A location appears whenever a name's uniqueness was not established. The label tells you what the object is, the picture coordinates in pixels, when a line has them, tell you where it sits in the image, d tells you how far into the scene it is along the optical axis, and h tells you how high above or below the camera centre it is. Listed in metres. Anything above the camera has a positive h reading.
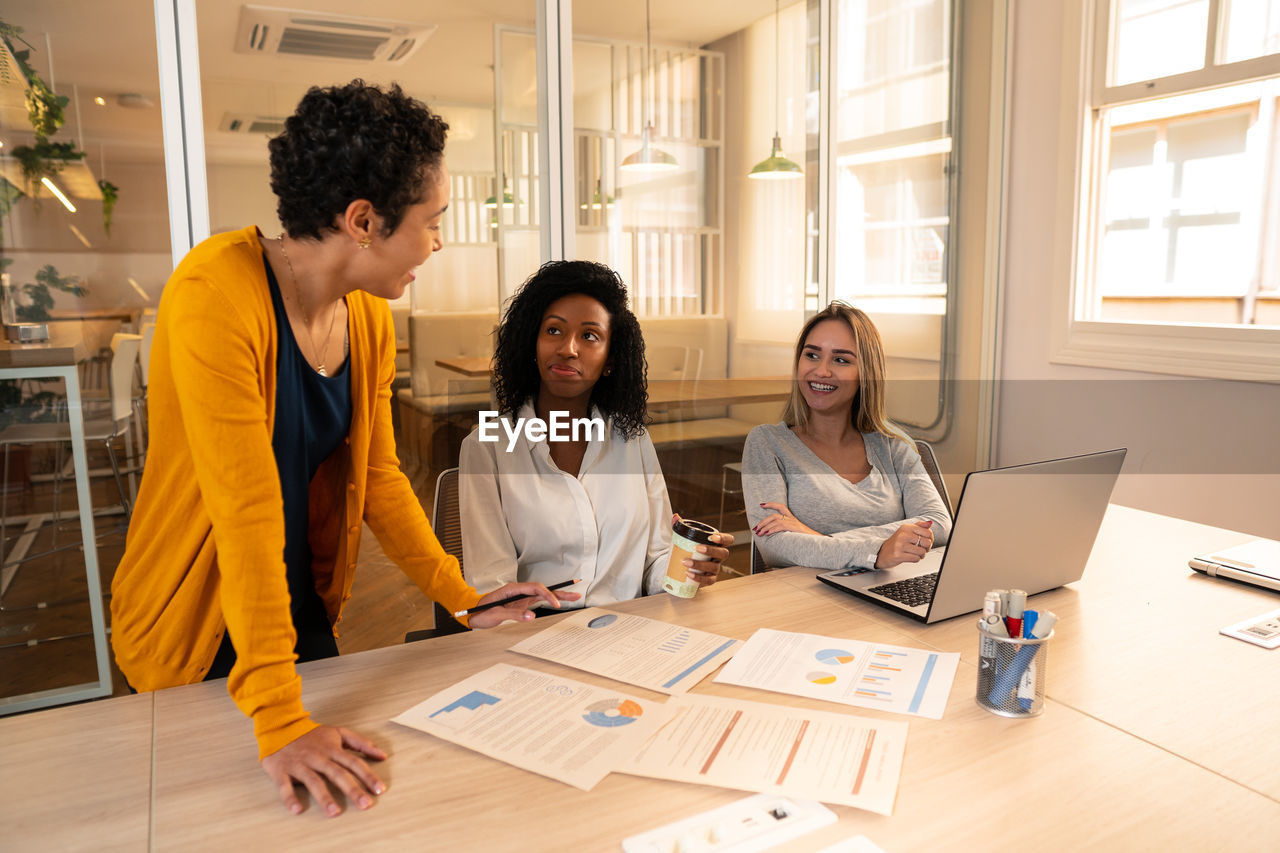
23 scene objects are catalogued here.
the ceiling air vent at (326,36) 2.09 +0.72
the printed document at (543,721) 0.95 -0.49
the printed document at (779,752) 0.90 -0.50
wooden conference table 0.83 -0.50
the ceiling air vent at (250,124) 2.07 +0.48
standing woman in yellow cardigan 0.95 -0.15
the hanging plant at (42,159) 1.92 +0.37
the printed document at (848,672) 1.11 -0.49
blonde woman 1.92 -0.33
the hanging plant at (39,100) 1.86 +0.49
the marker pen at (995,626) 1.06 -0.39
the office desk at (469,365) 2.48 -0.14
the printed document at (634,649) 1.17 -0.49
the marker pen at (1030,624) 1.06 -0.39
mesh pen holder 1.05 -0.45
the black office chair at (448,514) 1.79 -0.41
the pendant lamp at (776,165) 3.01 +0.54
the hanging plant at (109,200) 1.98 +0.28
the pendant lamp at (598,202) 2.68 +0.36
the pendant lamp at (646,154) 2.71 +0.52
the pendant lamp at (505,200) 2.48 +0.34
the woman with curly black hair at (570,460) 1.68 -0.29
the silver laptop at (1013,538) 1.27 -0.36
